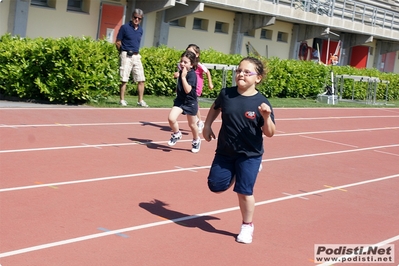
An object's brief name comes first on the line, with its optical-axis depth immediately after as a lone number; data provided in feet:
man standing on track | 51.44
